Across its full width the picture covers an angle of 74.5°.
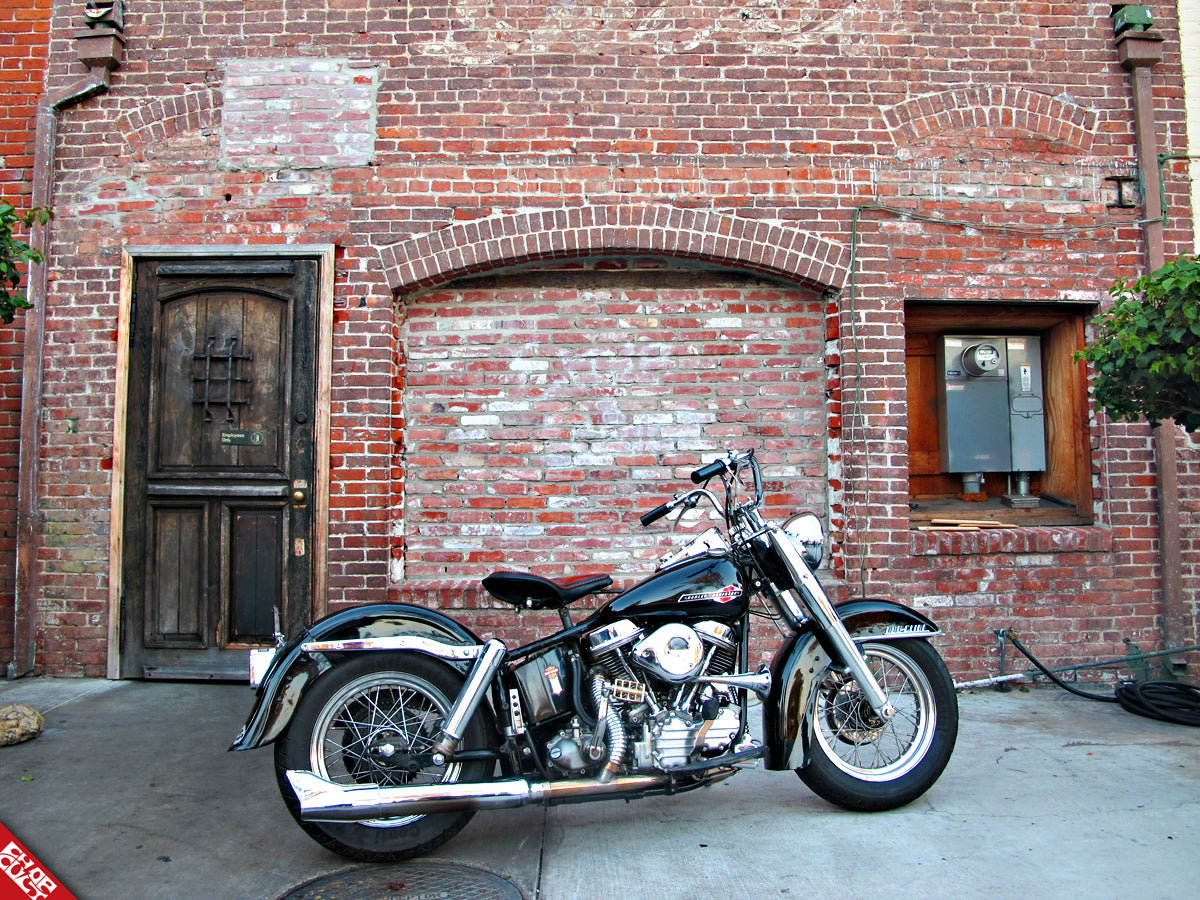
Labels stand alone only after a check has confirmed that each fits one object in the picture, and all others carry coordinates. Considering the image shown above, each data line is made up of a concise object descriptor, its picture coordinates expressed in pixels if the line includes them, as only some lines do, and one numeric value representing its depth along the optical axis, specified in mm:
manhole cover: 2391
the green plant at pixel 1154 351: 3361
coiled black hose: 3891
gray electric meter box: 4871
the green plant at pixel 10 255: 3422
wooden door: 4535
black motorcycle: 2535
